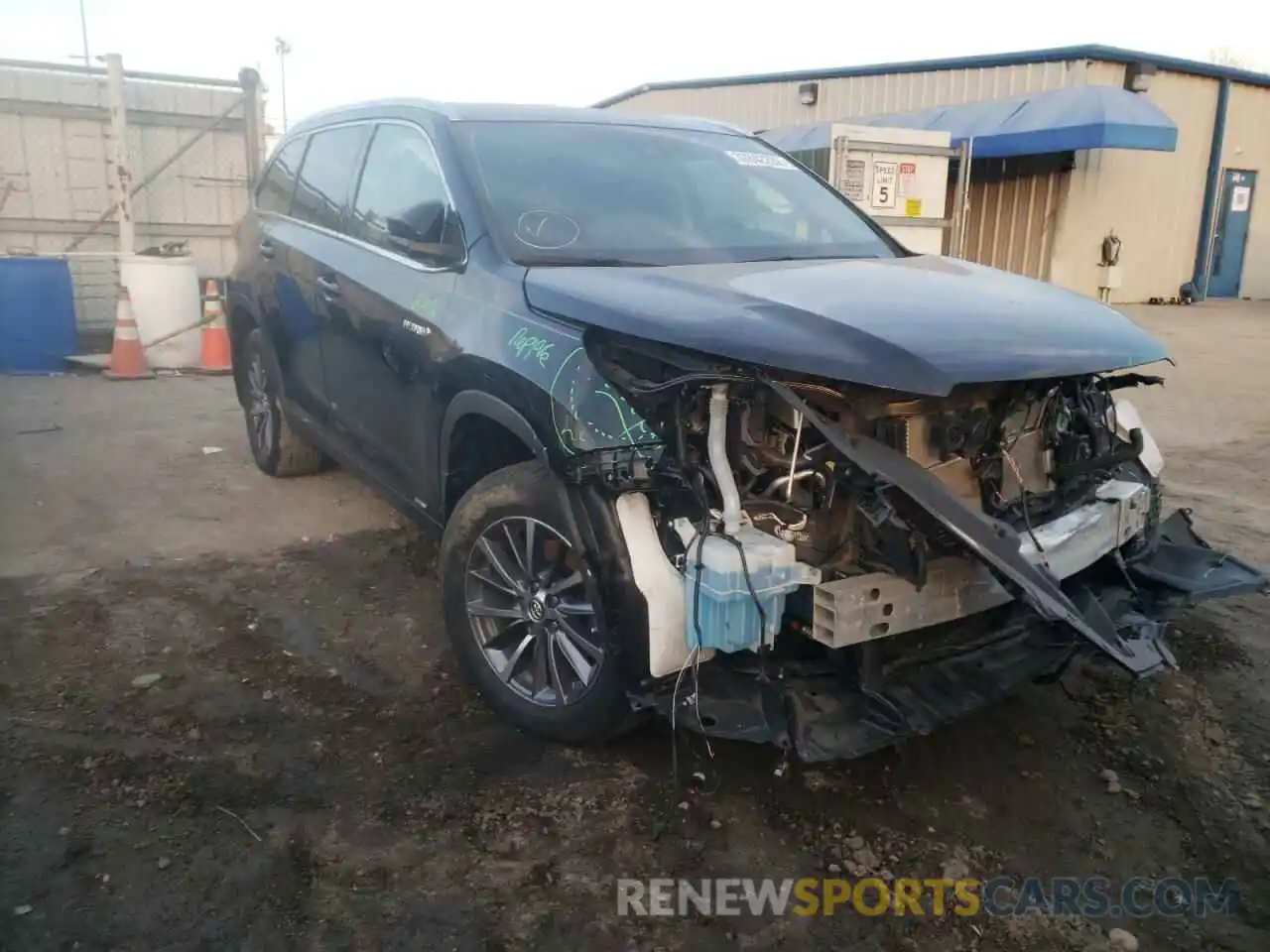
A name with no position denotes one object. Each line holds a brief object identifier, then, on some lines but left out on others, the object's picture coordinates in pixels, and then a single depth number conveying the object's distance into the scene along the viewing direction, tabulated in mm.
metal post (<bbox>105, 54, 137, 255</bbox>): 9930
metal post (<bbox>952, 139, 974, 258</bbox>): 10281
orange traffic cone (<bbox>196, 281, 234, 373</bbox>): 9703
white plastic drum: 9695
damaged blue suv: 2641
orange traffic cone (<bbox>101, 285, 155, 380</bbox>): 9117
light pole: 44219
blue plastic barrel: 9266
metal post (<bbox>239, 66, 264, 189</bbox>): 10930
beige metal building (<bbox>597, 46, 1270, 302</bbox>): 17156
